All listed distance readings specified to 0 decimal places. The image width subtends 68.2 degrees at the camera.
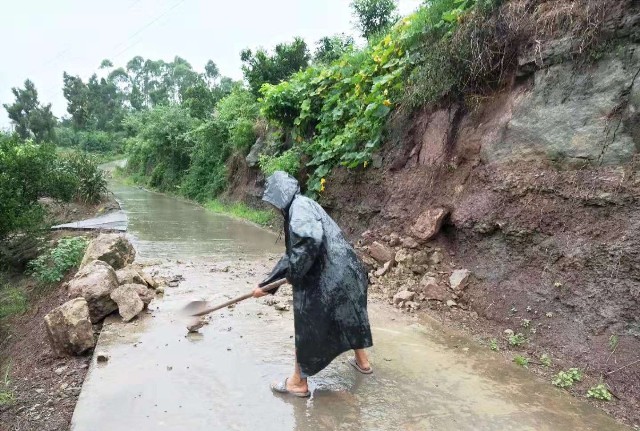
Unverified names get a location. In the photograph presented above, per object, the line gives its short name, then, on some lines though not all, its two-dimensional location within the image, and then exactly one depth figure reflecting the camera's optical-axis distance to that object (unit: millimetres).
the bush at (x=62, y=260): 7137
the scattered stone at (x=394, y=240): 6156
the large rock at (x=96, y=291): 4613
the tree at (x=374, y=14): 11900
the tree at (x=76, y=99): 49969
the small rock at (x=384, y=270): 5832
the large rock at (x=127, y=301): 4594
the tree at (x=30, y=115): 39781
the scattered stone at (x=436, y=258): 5605
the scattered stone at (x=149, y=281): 5423
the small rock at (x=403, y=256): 5697
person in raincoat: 3174
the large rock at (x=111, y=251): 5902
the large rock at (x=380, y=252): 6004
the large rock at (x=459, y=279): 5102
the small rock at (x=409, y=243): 5832
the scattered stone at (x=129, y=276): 5129
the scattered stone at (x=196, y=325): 4320
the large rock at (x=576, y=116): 4180
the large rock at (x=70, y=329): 4156
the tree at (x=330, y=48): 13133
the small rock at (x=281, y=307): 5060
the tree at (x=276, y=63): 14875
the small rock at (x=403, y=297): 5207
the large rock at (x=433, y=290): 5105
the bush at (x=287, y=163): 9680
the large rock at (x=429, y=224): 5750
